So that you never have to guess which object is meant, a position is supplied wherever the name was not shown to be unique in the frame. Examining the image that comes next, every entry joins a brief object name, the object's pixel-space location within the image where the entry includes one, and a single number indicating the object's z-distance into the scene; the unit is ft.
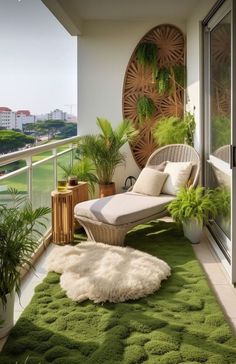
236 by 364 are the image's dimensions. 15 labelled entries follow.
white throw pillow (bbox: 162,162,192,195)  15.64
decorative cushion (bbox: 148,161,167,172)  16.88
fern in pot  13.52
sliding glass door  11.70
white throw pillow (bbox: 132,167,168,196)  15.74
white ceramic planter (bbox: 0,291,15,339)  7.88
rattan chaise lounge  12.96
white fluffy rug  9.62
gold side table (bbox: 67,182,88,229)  15.33
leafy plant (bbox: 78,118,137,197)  18.63
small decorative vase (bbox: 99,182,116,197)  18.83
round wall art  19.40
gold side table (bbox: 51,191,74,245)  13.87
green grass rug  7.15
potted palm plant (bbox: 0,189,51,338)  7.72
